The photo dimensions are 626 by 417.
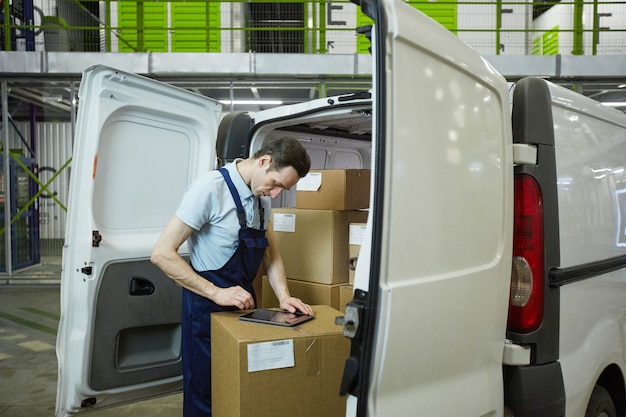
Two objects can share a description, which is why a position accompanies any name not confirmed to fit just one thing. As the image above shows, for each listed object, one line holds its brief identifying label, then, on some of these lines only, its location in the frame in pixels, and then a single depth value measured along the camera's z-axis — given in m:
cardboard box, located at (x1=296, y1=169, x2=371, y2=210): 2.75
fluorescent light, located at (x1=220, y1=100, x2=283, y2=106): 8.00
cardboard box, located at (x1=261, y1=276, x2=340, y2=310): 2.66
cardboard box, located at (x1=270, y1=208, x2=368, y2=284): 2.69
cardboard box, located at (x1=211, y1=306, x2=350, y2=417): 1.76
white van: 1.29
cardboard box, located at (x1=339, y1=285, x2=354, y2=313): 2.63
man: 2.17
